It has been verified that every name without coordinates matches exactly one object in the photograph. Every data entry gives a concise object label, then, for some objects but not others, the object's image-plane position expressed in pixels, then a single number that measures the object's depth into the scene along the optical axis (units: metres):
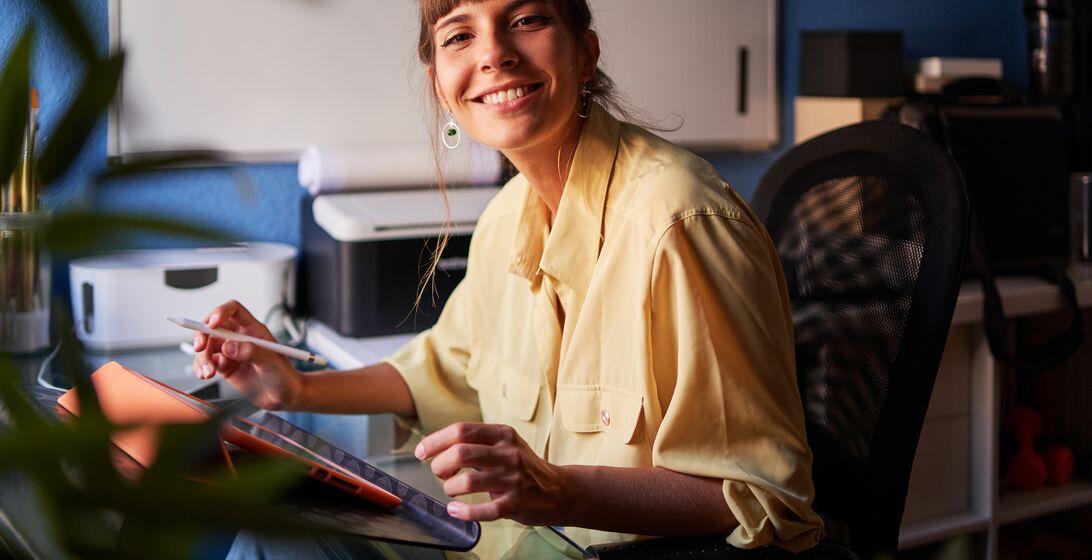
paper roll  1.91
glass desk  0.78
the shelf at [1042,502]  2.26
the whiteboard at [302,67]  1.83
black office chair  1.04
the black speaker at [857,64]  2.33
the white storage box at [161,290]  1.69
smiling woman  0.95
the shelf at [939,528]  2.12
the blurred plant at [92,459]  0.22
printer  1.79
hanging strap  2.02
